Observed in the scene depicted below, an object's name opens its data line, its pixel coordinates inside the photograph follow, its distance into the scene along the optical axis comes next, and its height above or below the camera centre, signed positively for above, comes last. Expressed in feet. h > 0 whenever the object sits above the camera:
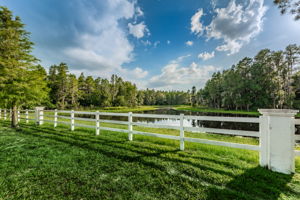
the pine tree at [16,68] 25.55 +6.45
